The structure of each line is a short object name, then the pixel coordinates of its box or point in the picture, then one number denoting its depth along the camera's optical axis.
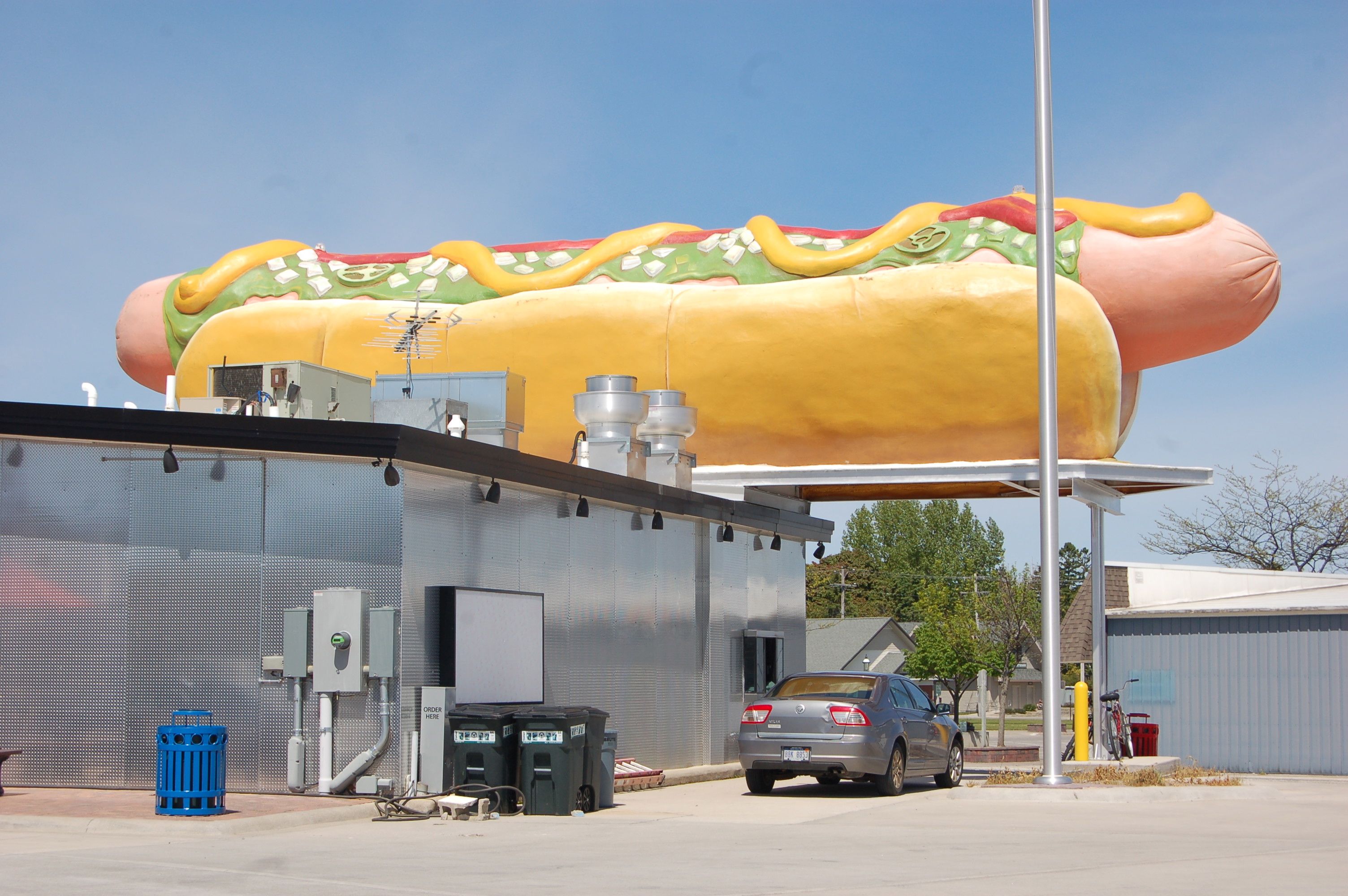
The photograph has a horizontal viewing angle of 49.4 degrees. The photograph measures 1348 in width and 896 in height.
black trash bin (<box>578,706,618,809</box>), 15.61
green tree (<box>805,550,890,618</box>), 89.44
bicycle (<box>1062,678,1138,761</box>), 22.52
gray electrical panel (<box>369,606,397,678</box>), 15.18
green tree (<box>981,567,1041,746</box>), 51.06
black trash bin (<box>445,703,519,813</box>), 15.25
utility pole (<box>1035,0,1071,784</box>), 17.47
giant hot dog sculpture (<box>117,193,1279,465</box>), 24.25
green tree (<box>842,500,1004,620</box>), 93.56
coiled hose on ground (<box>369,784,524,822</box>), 14.29
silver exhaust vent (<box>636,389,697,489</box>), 23.23
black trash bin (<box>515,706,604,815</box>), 15.09
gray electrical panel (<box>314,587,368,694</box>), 15.18
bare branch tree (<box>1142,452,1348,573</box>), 52.03
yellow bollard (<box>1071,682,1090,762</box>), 19.28
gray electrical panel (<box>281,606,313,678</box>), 15.27
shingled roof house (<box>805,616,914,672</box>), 68.62
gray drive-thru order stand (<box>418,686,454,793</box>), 15.25
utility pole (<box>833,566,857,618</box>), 80.62
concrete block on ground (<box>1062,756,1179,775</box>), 19.08
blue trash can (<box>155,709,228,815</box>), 13.24
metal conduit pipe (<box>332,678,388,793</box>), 15.12
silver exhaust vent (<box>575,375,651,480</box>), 22.17
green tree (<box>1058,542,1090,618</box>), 101.81
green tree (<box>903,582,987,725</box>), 53.75
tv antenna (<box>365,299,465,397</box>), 26.59
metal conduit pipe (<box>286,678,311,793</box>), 15.16
